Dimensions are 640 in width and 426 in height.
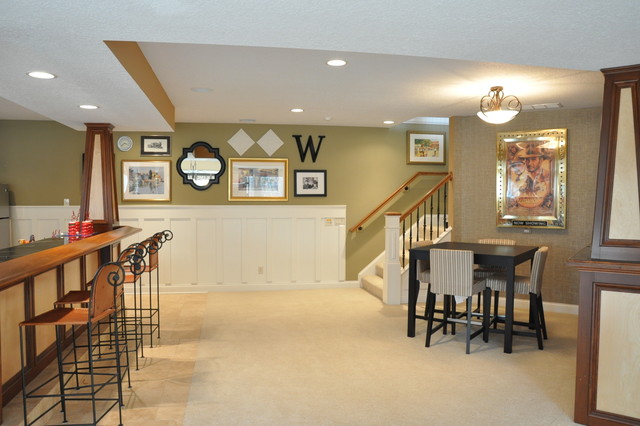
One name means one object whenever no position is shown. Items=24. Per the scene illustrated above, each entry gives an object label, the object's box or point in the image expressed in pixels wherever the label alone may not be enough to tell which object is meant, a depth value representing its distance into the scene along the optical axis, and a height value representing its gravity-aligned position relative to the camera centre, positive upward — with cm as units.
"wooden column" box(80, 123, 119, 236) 570 +14
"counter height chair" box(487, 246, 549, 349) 483 -83
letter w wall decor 782 +69
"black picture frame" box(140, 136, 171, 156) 750 +69
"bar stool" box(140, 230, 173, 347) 464 -62
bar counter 325 -75
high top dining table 470 -59
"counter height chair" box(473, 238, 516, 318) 543 -80
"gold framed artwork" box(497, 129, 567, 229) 627 +22
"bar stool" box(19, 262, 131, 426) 302 -75
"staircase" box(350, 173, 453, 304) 661 -91
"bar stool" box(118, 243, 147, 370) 396 -68
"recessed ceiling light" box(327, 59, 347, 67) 416 +107
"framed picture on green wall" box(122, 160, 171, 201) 749 +17
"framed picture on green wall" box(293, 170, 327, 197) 785 +17
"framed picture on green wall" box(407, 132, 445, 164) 809 +74
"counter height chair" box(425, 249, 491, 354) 457 -74
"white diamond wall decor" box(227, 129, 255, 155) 767 +76
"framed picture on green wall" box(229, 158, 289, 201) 771 +22
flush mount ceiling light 490 +90
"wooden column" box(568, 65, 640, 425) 316 -50
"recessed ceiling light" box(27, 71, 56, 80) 343 +78
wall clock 746 +70
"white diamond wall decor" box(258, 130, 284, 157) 775 +76
